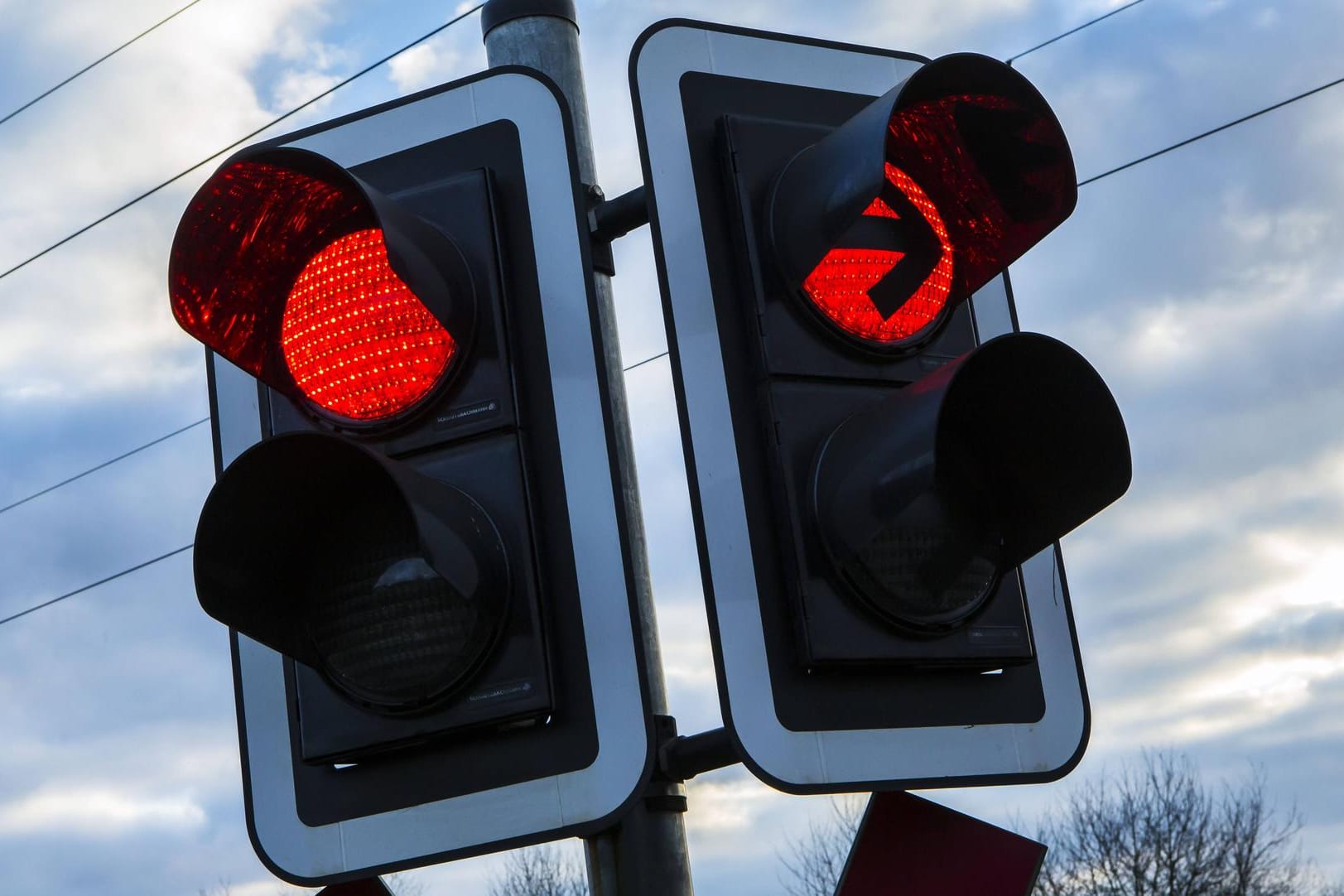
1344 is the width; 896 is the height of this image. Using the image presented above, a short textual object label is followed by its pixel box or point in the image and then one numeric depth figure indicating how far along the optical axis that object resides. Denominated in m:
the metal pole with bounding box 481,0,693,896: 2.01
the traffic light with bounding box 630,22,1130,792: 1.93
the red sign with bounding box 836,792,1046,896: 1.89
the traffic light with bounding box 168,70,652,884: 1.97
